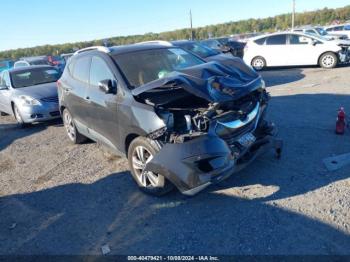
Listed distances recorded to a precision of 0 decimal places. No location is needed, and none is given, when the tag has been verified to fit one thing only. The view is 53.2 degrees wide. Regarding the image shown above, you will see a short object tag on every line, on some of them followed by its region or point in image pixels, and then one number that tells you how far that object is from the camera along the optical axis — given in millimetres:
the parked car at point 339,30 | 24556
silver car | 8820
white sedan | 14328
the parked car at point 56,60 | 23788
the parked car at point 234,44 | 20606
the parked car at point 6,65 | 25984
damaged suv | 3781
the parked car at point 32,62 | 21453
